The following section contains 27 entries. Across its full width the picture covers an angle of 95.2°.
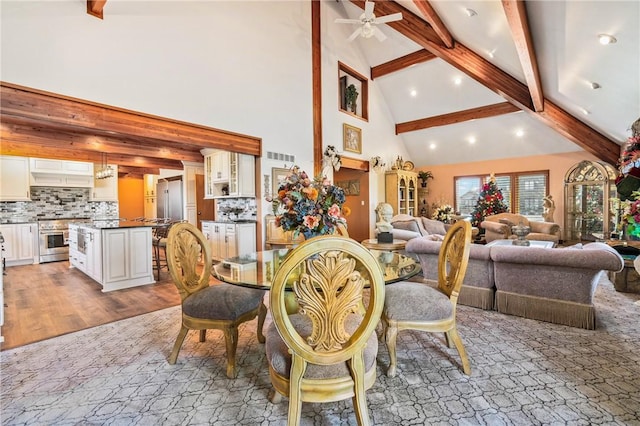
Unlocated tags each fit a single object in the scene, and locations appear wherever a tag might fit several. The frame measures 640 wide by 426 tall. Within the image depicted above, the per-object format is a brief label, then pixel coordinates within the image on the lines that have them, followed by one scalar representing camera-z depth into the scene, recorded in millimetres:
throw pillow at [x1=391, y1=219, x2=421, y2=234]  5691
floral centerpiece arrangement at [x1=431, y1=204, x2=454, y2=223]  7602
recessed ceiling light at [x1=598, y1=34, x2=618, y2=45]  2830
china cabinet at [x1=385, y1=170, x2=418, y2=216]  7910
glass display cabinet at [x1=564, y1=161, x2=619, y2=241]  6094
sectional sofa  2586
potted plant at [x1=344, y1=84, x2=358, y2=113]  7270
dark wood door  7301
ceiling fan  4320
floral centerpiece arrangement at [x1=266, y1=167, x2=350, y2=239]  2061
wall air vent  5450
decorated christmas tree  7238
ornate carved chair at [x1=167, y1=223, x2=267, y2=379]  1941
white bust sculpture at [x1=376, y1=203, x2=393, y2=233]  3975
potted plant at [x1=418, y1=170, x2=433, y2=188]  8906
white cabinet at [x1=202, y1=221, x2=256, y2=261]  5191
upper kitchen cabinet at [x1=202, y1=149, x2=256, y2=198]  5235
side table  4066
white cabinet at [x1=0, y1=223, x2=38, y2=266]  5516
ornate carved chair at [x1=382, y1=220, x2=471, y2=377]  1911
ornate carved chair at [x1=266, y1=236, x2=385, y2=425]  1170
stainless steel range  5868
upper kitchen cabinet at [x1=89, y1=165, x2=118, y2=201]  6855
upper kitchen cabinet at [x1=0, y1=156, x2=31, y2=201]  5508
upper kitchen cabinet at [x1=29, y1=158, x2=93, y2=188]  5891
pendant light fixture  6176
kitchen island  3883
